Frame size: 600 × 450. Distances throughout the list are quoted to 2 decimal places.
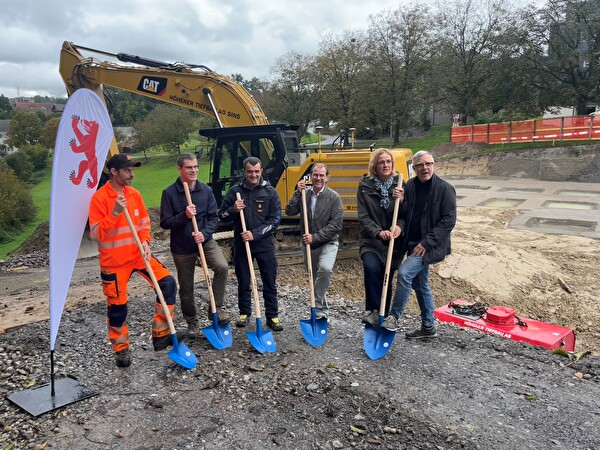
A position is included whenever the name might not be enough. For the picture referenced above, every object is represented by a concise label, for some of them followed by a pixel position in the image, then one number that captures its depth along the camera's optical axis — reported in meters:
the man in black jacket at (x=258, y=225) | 5.11
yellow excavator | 8.50
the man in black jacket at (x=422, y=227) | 4.61
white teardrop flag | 3.80
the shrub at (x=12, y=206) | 22.81
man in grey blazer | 5.15
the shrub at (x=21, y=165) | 39.28
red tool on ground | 5.30
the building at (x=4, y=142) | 64.32
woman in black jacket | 4.84
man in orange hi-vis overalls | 4.12
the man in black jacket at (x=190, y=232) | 4.73
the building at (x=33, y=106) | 136.75
